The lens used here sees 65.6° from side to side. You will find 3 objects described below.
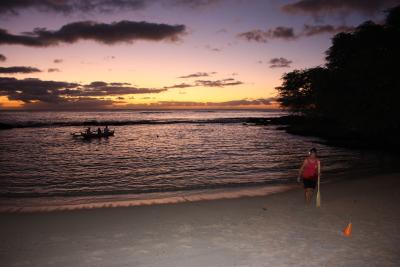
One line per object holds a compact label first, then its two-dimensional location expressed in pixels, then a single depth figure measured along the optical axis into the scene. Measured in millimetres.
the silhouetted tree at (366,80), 28734
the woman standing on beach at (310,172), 11325
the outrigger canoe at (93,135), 49719
